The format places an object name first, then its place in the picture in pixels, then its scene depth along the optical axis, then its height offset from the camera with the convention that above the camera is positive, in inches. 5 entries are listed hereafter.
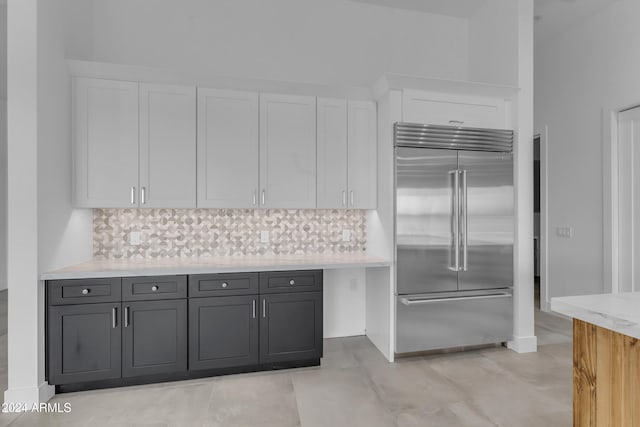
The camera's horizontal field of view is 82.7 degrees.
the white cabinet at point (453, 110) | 125.5 +36.9
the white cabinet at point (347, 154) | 129.3 +21.3
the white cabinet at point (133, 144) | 112.0 +21.9
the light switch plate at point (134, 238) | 126.7 -8.7
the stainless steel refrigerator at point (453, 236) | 122.0 -8.0
